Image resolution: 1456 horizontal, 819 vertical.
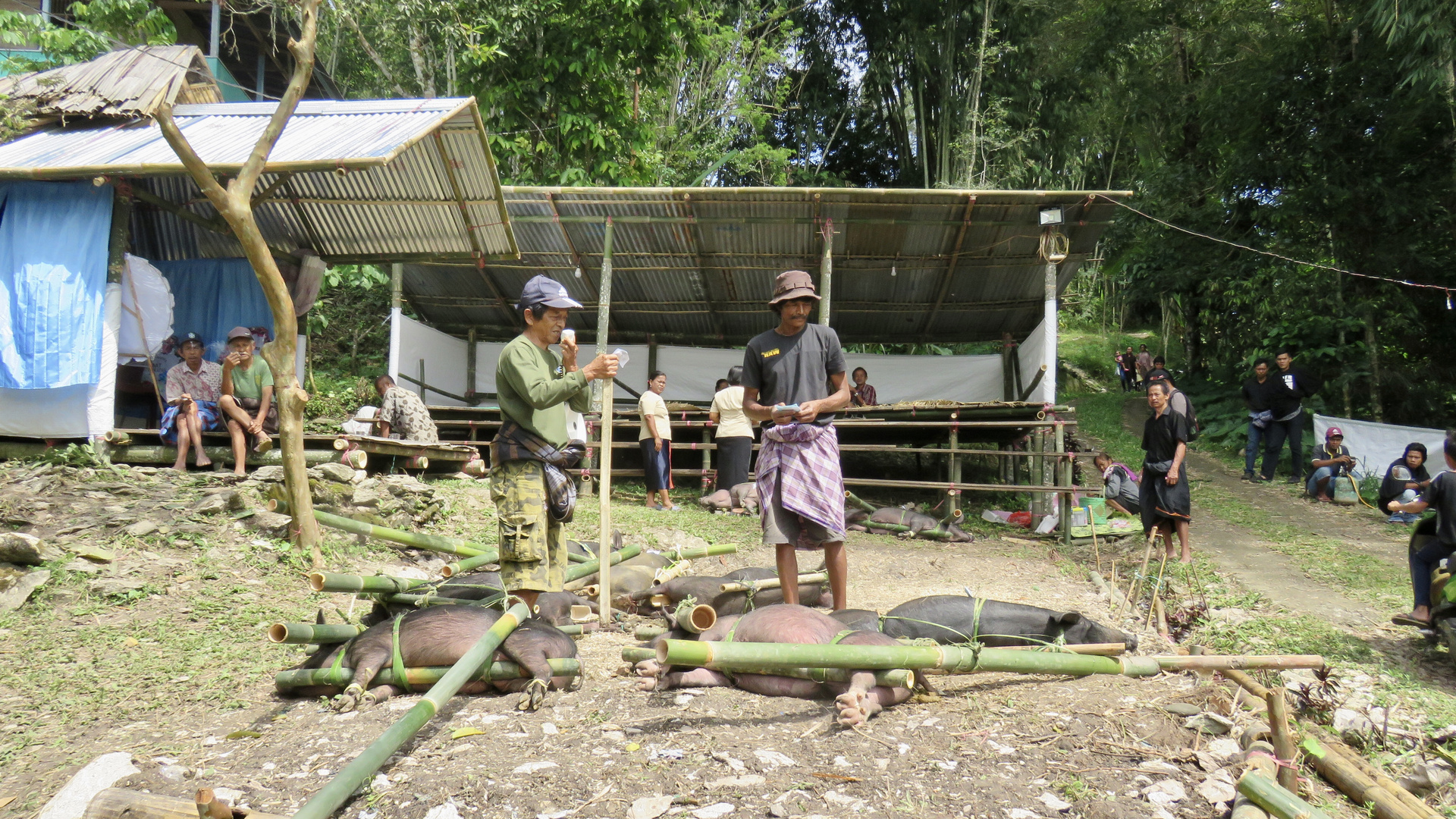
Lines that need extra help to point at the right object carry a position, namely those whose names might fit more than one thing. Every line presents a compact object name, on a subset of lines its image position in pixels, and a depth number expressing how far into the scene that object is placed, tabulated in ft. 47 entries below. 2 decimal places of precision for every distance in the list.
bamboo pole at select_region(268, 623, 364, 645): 11.76
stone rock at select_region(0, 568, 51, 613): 16.51
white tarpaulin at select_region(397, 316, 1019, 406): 43.27
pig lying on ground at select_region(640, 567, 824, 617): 16.49
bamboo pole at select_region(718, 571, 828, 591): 16.22
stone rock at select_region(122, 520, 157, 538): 19.60
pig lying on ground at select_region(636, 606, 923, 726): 12.13
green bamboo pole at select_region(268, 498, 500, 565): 19.33
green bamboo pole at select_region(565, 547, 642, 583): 17.22
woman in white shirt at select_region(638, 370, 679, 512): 33.22
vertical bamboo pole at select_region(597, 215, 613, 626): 14.55
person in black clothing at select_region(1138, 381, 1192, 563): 24.00
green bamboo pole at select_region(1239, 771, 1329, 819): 8.55
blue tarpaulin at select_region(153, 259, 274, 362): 30.66
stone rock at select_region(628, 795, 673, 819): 9.18
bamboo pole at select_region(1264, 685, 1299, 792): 10.08
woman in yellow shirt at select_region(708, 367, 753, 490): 33.22
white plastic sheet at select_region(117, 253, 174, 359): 27.30
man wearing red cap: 35.14
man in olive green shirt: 13.55
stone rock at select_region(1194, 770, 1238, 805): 9.67
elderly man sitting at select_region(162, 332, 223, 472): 25.90
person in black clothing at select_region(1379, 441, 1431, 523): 28.91
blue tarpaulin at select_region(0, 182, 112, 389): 24.47
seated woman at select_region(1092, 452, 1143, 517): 32.45
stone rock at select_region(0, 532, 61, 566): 17.34
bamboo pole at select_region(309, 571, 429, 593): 13.44
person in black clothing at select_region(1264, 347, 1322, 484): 36.83
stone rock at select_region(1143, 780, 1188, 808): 9.60
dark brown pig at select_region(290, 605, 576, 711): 12.15
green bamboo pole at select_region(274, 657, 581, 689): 12.27
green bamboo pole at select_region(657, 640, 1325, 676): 10.71
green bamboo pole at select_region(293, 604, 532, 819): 8.30
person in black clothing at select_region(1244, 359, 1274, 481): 37.91
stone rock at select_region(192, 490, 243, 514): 21.26
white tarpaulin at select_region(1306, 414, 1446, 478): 35.96
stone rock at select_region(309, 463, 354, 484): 24.52
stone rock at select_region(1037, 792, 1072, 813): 9.41
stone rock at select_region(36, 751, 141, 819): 9.71
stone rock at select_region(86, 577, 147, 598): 17.31
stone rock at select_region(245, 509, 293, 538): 20.98
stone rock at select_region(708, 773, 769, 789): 9.76
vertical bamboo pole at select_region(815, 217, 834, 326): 34.58
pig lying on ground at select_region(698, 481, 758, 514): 32.12
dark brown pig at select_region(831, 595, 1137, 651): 13.71
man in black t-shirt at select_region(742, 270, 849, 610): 15.33
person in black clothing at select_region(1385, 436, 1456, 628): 17.65
